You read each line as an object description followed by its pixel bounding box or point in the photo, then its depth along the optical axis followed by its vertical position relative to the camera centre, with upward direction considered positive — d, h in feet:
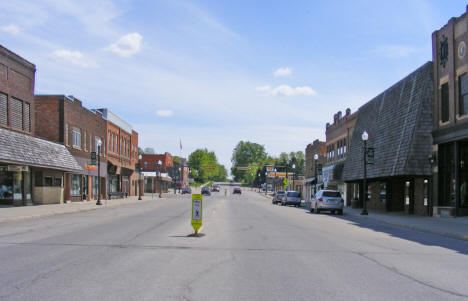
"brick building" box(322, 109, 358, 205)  148.15 +6.52
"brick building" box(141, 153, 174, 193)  303.07 -3.05
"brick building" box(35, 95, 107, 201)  124.26 +9.63
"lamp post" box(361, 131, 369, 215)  93.97 -8.32
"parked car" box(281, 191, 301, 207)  153.48 -10.72
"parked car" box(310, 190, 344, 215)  102.04 -7.83
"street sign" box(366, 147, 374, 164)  99.25 +2.17
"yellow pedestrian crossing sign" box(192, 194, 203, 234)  47.34 -4.64
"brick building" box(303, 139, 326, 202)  193.26 +1.99
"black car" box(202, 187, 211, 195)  259.60 -14.20
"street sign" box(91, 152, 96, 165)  123.75 +2.53
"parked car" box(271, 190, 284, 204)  168.31 -11.65
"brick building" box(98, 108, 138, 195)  173.68 +4.95
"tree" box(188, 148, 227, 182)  581.12 +4.64
